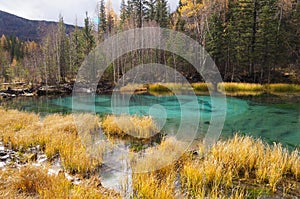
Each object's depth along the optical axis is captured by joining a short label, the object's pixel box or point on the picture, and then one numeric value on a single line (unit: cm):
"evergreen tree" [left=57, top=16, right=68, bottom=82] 3704
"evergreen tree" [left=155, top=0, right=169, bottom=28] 3738
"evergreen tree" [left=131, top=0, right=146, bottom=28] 3664
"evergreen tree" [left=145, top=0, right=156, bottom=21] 4024
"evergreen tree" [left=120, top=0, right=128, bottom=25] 4297
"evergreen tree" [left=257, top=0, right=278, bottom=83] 2558
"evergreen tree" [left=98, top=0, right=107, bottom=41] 4358
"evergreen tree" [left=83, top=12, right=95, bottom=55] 3588
